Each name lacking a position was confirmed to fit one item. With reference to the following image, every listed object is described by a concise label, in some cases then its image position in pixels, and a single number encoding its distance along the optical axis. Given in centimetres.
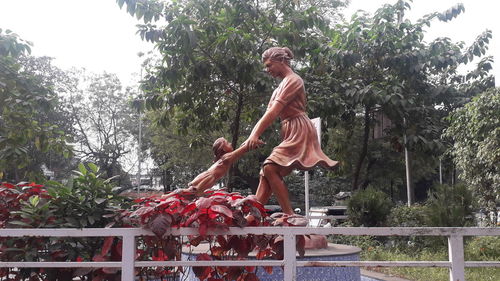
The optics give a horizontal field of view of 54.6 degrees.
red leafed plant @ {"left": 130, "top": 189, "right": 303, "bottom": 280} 289
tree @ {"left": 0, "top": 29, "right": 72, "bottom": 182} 672
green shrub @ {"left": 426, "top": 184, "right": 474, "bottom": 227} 996
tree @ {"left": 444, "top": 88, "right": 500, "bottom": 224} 953
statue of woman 504
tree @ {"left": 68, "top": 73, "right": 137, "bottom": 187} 3192
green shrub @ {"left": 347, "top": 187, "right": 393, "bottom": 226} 1145
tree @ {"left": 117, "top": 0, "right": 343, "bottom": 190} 1010
